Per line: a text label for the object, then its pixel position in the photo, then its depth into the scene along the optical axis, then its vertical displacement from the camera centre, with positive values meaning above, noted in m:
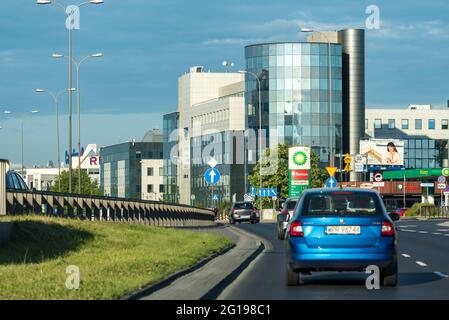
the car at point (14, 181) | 49.40 -0.78
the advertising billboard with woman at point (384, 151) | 135.00 +1.28
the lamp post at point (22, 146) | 100.69 +1.57
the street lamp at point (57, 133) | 85.56 +2.28
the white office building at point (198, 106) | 149.75 +7.67
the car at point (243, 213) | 81.19 -3.64
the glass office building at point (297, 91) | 126.94 +8.06
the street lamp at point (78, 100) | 68.19 +3.85
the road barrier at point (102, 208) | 41.97 -2.06
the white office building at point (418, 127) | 162.12 +4.96
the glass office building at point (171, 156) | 165.02 +0.97
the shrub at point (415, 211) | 111.75 -4.89
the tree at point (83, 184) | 138.38 -2.72
